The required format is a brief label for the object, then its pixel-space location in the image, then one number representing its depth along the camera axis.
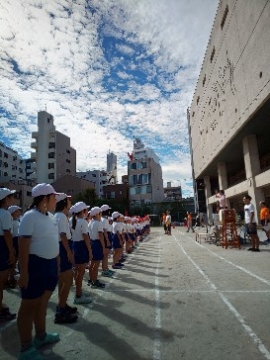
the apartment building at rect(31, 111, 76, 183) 58.41
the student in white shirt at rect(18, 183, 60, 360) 3.14
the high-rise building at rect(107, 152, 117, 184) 92.82
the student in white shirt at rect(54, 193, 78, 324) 4.38
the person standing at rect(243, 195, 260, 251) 11.61
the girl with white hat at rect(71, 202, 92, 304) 5.49
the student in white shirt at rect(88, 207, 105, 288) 6.75
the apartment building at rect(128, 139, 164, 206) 61.30
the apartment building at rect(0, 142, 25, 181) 66.12
